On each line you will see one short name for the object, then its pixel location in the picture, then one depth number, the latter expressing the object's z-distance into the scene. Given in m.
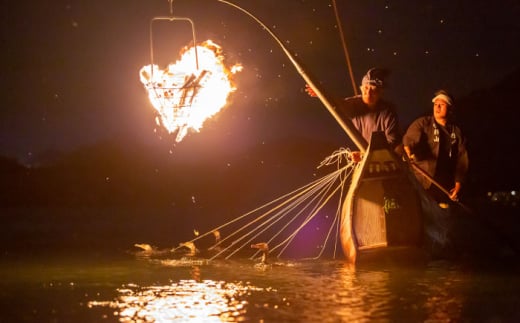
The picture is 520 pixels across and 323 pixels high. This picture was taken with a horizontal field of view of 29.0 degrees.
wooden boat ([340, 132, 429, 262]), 15.84
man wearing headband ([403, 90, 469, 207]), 16.64
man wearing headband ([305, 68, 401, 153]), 16.16
